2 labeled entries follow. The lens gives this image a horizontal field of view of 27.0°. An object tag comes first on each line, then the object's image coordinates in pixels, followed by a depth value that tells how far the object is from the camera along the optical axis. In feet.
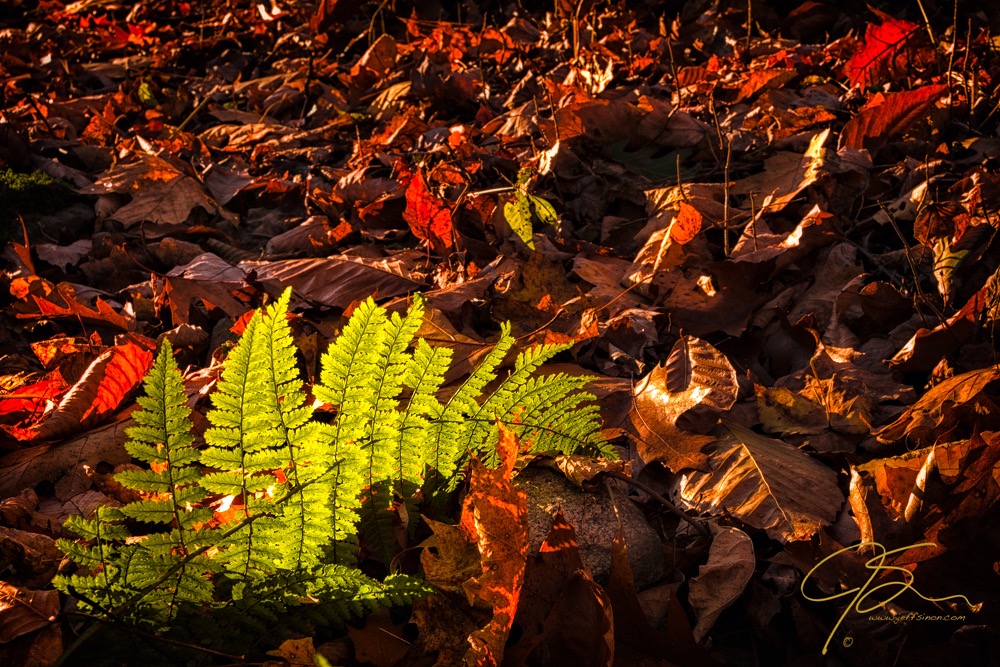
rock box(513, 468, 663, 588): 4.54
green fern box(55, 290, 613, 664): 4.25
